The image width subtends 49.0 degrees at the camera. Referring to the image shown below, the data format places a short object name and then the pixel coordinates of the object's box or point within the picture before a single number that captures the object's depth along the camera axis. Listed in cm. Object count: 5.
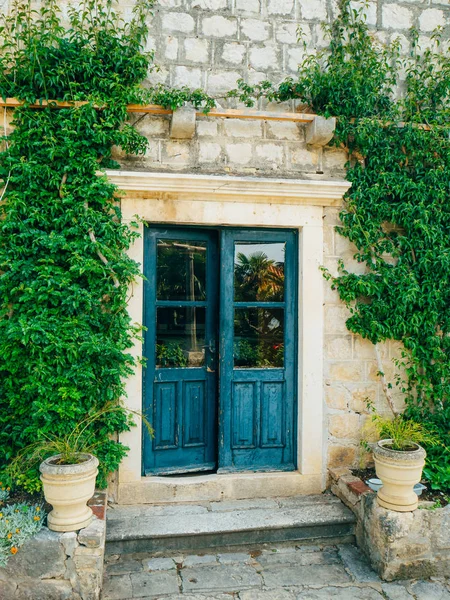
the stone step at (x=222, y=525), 344
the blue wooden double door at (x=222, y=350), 407
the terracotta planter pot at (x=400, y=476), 331
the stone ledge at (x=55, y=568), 290
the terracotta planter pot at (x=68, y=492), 293
